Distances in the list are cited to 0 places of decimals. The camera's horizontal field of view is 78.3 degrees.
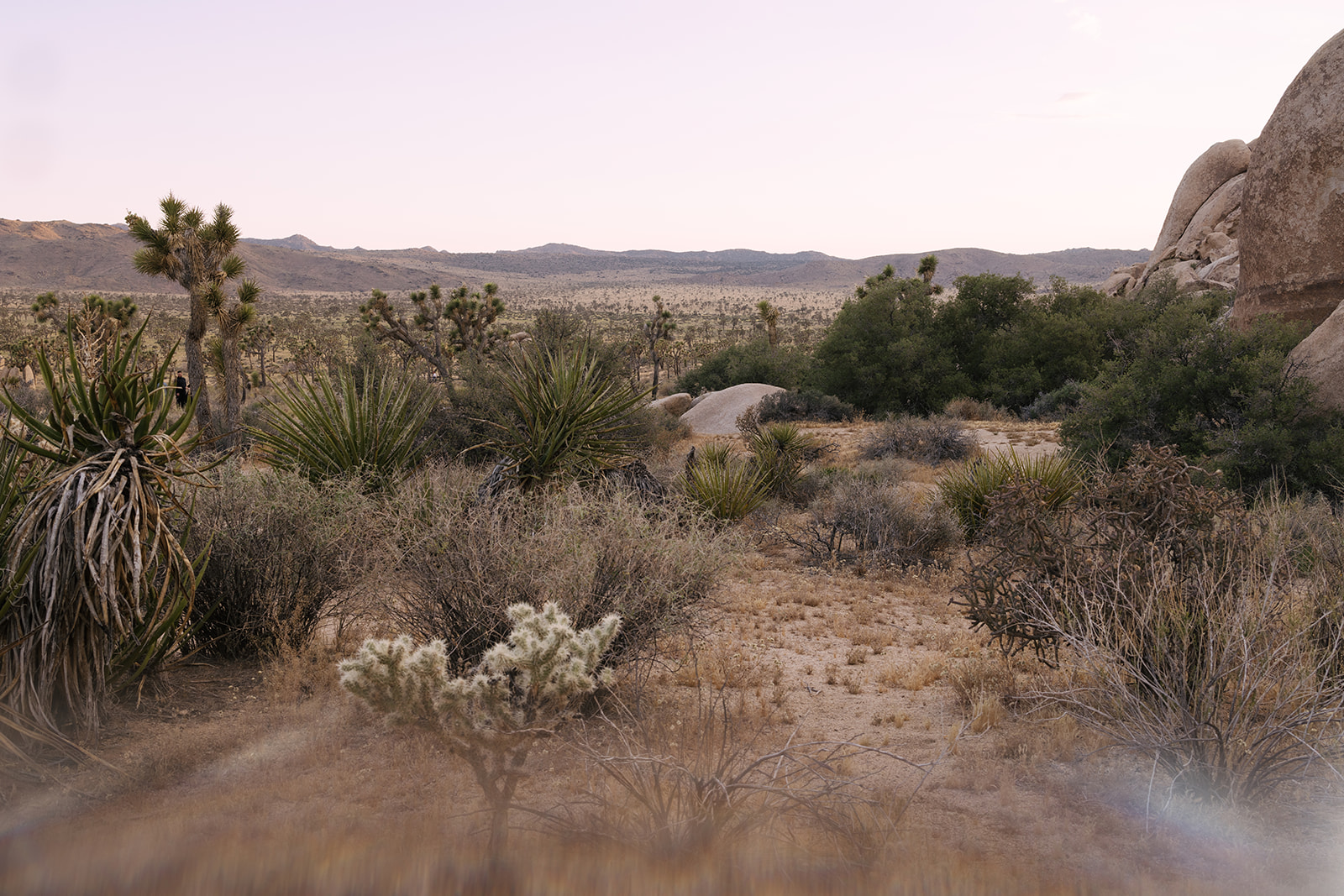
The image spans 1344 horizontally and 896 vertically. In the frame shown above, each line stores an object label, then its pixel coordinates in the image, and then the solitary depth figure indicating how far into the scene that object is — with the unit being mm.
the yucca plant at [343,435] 8102
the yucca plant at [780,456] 13617
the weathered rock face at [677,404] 27250
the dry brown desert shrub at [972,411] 23938
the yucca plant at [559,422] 8664
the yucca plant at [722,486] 11367
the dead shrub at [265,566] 5945
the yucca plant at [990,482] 10461
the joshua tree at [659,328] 38641
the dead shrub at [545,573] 5223
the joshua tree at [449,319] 26609
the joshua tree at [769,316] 39469
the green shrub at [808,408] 25391
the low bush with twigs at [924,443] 17453
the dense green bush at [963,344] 25578
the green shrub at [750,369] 33000
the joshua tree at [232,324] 17797
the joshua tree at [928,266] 38769
